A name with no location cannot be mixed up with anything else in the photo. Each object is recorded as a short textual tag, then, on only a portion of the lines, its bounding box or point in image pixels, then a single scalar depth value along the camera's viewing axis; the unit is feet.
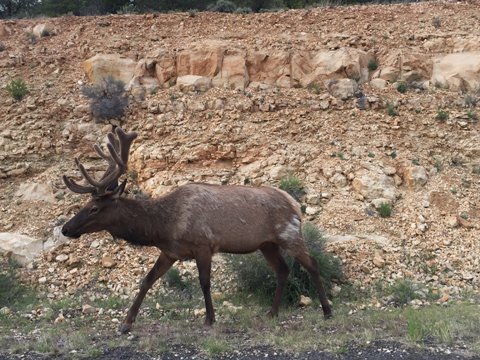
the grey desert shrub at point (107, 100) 48.14
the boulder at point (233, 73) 51.65
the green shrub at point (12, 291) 31.03
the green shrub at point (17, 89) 50.60
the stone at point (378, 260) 33.58
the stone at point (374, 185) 40.23
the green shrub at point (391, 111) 48.32
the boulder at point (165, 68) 52.54
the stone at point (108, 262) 34.96
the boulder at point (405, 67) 53.26
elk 25.31
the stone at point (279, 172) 42.16
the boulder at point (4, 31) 59.52
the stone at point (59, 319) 27.52
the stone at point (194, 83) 50.88
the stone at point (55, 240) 37.29
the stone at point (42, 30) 59.39
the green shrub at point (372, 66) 54.08
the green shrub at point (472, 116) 48.34
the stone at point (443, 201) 39.45
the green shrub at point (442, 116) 47.93
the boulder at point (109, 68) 53.01
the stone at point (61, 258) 35.65
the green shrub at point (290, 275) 30.04
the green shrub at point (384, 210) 38.52
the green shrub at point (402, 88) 51.65
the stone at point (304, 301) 29.19
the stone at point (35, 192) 42.24
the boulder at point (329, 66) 52.44
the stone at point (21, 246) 36.22
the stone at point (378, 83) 51.90
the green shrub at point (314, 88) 50.79
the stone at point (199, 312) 27.91
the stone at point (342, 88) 50.06
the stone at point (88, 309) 29.17
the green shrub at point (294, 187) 40.29
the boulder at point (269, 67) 52.65
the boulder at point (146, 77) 51.72
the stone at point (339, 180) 41.34
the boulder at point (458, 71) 52.16
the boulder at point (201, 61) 52.56
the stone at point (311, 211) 38.91
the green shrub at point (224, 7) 70.79
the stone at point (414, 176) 41.57
